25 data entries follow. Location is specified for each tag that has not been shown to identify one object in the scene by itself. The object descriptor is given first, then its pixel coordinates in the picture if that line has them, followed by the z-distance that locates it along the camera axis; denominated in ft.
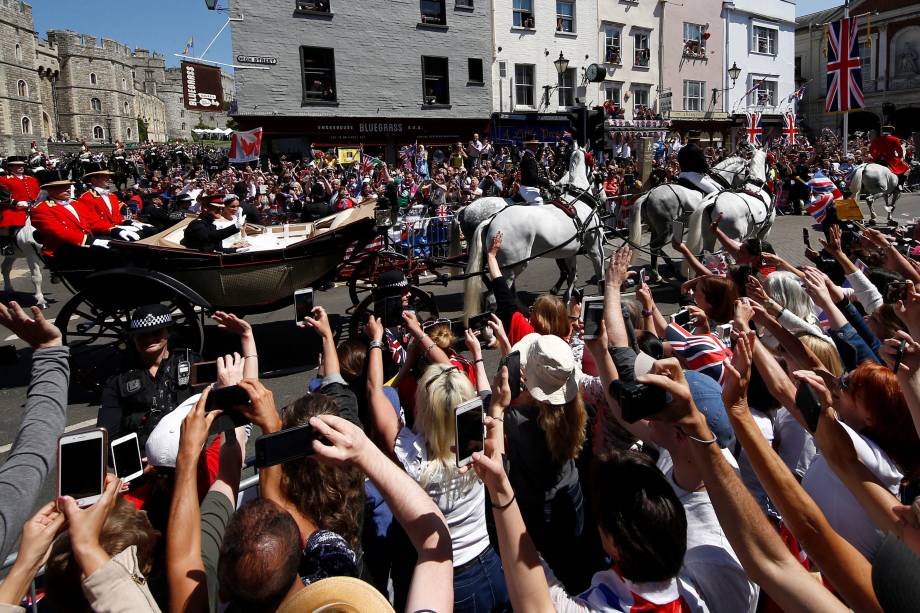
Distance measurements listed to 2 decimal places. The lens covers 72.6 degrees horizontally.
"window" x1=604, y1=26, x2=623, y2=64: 89.76
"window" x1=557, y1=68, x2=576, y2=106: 86.49
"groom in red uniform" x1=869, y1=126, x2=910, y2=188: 53.98
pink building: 97.60
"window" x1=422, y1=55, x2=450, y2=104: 77.69
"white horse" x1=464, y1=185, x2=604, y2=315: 25.46
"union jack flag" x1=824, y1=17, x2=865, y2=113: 42.68
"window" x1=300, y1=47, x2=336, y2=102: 70.33
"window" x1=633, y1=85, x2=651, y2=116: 95.14
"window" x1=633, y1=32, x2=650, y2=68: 94.02
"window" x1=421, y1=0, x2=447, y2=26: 76.18
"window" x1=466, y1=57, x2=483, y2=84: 79.61
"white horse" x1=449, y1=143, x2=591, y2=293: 30.19
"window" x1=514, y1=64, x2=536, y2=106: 83.76
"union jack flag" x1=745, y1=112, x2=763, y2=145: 61.87
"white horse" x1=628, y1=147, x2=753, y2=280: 35.14
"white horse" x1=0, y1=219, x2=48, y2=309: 32.01
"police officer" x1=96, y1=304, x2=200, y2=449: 12.22
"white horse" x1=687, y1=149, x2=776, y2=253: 31.37
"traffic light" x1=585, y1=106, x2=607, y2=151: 40.09
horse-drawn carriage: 20.03
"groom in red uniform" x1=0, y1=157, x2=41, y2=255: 35.06
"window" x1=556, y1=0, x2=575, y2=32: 85.30
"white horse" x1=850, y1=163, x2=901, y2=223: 52.26
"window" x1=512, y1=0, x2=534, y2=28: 82.28
